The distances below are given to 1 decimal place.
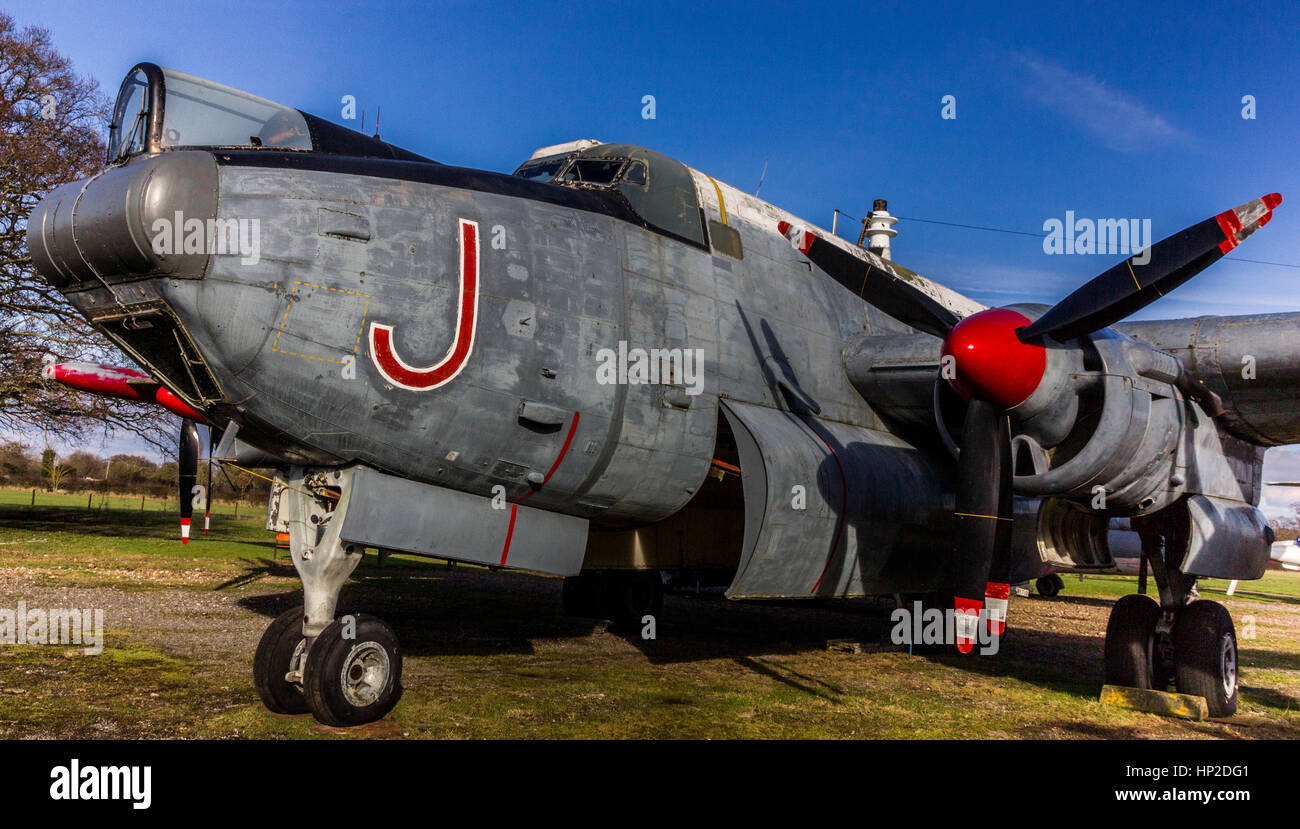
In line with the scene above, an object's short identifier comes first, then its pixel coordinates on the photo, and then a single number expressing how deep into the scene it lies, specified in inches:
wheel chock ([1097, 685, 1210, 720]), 368.5
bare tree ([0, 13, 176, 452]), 869.2
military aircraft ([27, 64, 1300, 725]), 259.4
